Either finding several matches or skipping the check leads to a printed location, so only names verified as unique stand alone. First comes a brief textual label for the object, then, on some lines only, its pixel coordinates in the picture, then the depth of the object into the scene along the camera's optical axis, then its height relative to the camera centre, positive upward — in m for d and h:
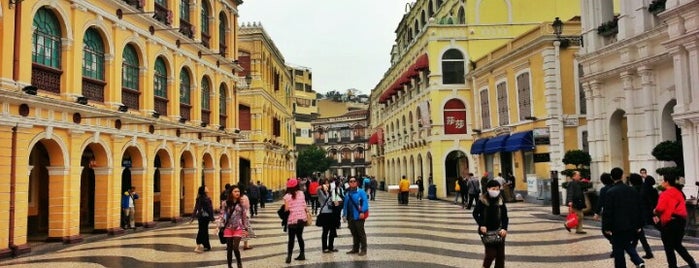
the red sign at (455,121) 34.31 +3.08
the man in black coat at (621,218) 7.79 -0.71
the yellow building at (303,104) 78.12 +10.22
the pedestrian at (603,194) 8.64 -0.41
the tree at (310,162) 73.88 +1.70
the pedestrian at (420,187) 33.22 -0.88
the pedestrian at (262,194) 28.57 -0.98
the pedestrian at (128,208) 18.31 -0.95
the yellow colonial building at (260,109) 36.47 +4.57
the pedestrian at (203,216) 12.99 -0.93
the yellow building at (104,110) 13.46 +2.13
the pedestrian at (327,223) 11.86 -1.03
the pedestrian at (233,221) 9.74 -0.78
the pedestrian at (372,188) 35.00 -0.93
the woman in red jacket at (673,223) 8.30 -0.86
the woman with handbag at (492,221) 7.45 -0.67
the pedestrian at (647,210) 9.52 -0.79
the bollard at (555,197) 18.66 -0.95
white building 13.86 +2.50
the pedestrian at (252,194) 23.23 -0.77
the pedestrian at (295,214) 10.59 -0.74
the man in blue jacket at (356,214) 11.28 -0.81
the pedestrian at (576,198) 13.62 -0.72
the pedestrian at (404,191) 28.64 -0.95
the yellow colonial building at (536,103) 24.55 +3.11
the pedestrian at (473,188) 22.38 -0.69
